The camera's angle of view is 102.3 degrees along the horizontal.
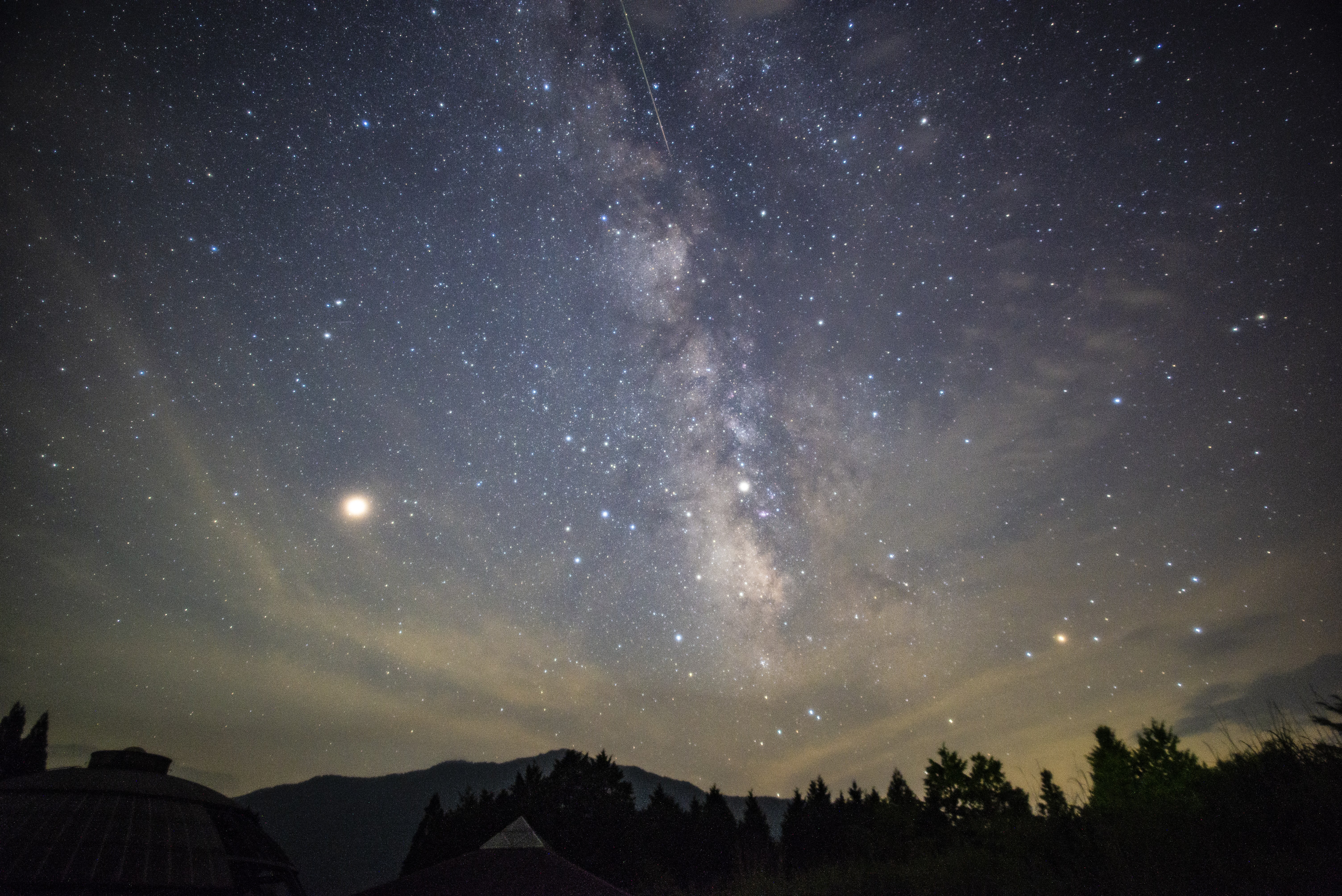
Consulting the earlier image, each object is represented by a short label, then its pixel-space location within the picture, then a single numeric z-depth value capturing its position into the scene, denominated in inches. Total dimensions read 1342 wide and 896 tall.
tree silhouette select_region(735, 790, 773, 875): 1020.5
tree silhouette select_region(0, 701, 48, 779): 1457.9
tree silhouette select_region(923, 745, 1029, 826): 1728.6
